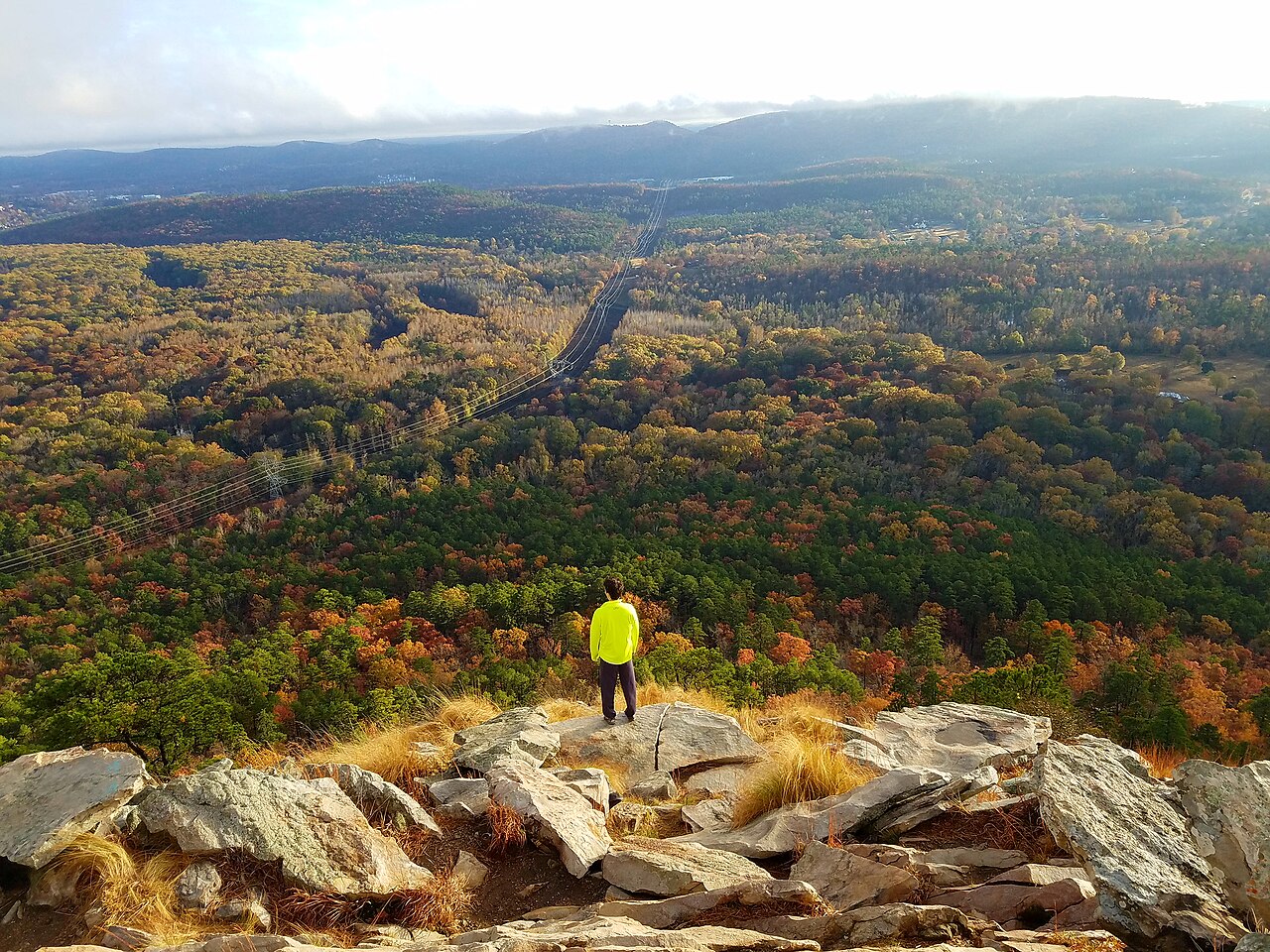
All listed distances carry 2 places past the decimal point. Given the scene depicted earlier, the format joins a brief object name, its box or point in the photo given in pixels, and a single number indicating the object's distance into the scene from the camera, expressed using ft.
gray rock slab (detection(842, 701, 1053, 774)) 29.84
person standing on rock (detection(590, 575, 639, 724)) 32.58
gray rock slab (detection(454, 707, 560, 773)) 28.43
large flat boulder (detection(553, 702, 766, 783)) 31.89
